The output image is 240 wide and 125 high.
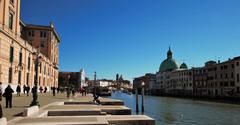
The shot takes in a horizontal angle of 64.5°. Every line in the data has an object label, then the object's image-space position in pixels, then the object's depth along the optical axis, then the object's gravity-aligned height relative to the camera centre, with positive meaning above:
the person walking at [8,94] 12.67 -1.47
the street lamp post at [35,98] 11.90 -1.63
